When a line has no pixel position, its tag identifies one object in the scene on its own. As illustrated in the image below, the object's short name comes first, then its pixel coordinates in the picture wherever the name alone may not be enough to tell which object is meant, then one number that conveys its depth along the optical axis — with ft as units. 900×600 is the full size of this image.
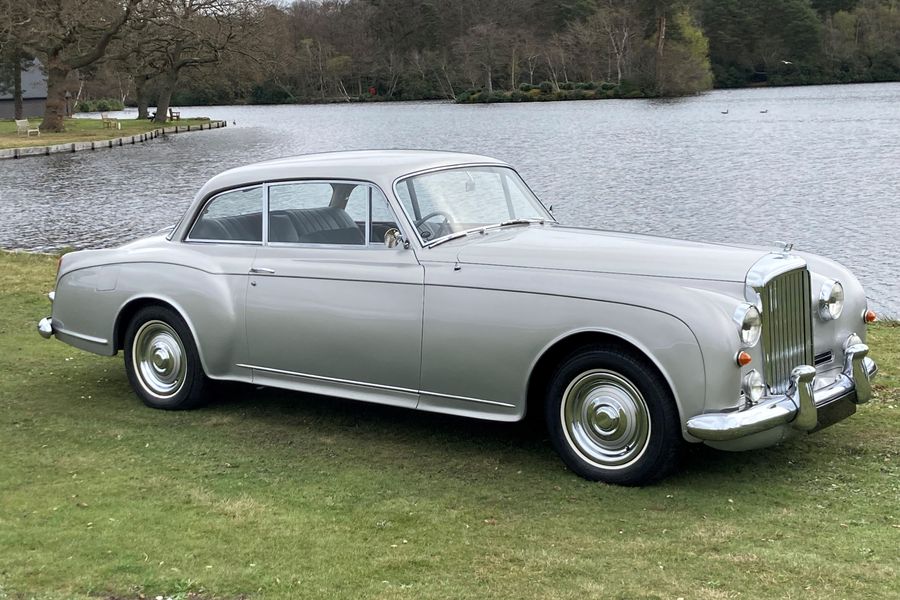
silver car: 16.79
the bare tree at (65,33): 161.48
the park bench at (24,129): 185.22
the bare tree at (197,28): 186.70
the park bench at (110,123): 215.47
